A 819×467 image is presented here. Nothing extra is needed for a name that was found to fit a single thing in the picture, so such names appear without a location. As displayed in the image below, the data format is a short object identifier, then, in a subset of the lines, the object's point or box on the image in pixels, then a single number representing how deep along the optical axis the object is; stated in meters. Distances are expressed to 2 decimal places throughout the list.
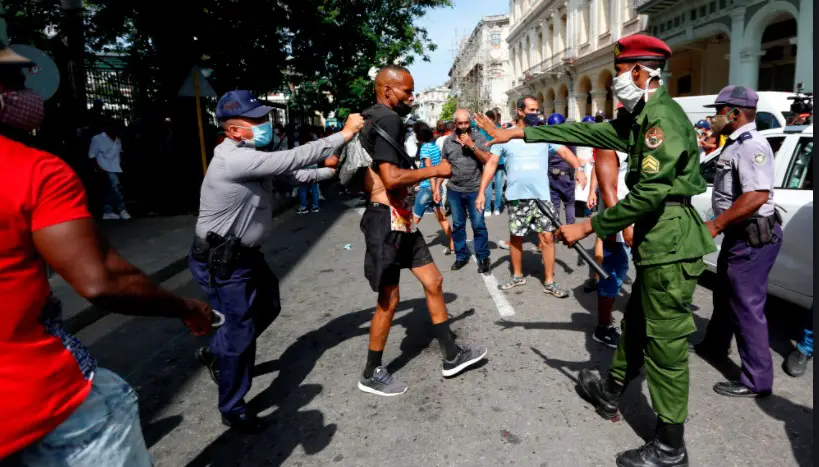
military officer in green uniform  2.58
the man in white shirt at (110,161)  10.44
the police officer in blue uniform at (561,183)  6.83
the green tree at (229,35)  11.27
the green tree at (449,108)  60.50
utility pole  10.62
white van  9.02
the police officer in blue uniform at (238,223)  3.02
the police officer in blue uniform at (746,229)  3.32
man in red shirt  1.34
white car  4.21
